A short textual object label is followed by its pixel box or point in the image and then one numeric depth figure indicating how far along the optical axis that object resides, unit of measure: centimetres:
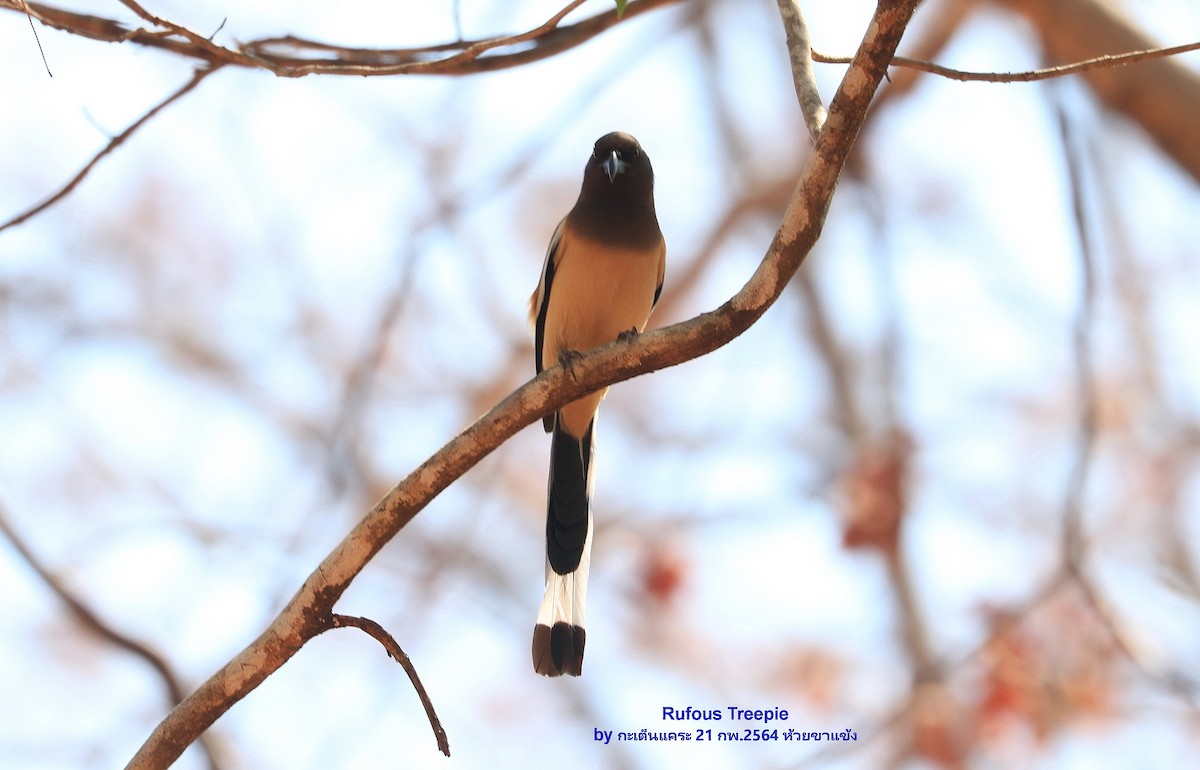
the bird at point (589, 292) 798
